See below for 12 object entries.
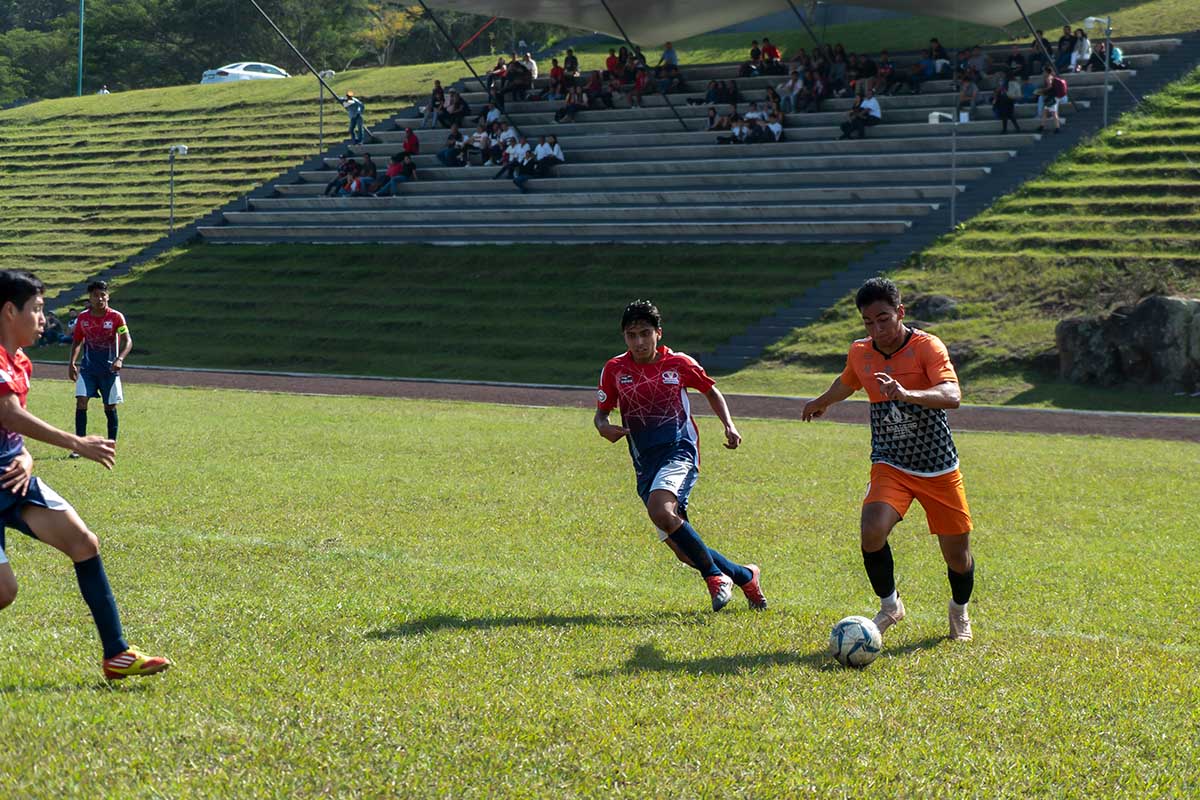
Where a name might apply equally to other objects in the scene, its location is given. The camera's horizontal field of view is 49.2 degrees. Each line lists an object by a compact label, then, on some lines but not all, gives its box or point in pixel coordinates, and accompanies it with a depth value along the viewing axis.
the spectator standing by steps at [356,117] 47.88
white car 69.62
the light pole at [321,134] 50.64
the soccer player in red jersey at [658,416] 8.43
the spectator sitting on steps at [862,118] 37.50
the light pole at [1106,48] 34.78
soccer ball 6.90
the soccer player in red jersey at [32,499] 6.04
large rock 24.58
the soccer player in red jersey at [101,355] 17.28
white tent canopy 39.28
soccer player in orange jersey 7.49
